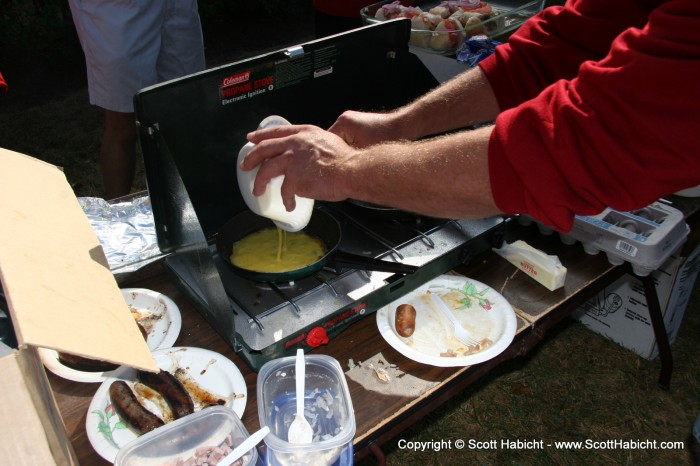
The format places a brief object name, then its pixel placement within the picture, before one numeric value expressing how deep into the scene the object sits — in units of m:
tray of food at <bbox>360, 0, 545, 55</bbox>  2.72
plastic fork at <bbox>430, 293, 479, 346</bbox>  1.45
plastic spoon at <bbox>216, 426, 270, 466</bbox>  1.05
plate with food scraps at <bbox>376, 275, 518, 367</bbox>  1.39
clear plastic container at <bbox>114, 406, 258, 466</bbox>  1.07
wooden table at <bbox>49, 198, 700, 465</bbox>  1.25
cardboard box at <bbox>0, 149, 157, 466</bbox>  0.69
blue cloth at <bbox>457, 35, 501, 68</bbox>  2.48
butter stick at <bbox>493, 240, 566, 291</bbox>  1.60
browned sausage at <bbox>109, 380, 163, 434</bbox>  1.19
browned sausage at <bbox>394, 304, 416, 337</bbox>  1.45
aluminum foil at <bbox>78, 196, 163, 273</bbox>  1.70
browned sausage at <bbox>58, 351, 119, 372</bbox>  1.34
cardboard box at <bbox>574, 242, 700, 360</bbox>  2.37
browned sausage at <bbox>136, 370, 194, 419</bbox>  1.23
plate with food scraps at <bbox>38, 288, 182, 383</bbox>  1.32
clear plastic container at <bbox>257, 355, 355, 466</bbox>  1.09
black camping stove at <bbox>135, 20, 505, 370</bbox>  1.35
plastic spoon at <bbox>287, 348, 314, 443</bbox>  1.13
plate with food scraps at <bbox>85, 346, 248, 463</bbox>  1.17
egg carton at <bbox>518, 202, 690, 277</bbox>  1.72
